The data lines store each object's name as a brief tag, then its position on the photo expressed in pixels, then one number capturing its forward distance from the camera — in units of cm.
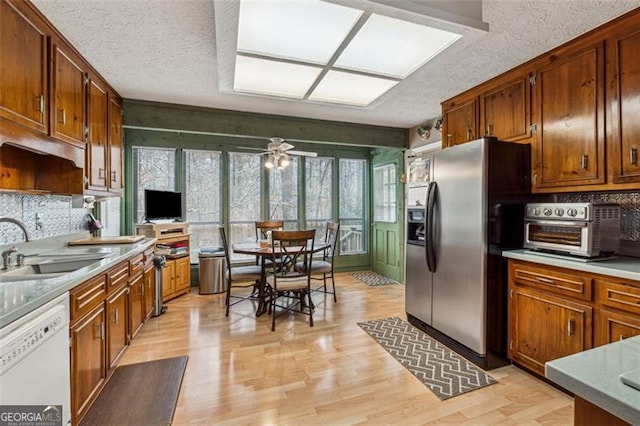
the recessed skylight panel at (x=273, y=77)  245
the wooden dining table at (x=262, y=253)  330
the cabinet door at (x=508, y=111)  254
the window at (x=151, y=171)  445
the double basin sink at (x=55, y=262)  185
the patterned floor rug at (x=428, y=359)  216
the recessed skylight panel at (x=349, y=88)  272
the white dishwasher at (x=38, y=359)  109
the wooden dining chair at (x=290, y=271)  309
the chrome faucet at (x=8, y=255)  180
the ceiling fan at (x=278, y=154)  362
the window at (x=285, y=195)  526
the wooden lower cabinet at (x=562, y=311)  175
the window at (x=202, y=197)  479
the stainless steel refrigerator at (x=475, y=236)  238
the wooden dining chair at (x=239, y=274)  347
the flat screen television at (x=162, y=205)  399
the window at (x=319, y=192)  553
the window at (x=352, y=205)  578
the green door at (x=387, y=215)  502
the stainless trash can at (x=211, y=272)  431
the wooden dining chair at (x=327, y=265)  379
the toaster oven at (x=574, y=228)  197
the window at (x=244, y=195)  501
